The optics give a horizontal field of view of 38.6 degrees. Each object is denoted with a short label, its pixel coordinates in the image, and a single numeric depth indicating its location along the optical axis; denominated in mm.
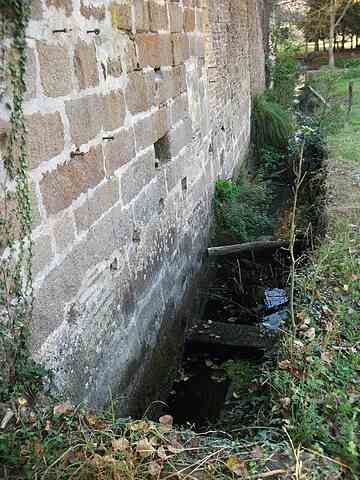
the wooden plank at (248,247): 6074
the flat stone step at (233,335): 4660
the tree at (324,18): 23483
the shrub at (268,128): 10992
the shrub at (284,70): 13328
